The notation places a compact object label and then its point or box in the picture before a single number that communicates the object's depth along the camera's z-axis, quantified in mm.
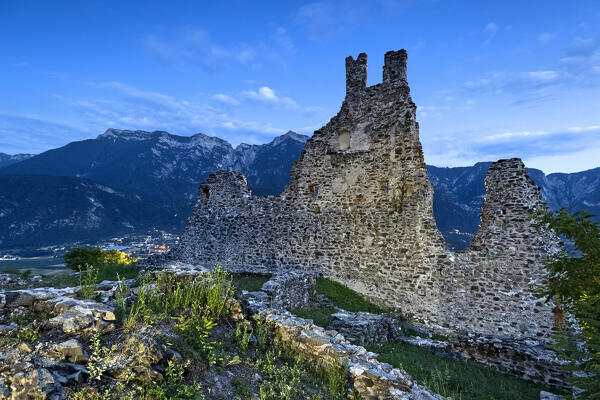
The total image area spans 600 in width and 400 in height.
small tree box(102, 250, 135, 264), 22353
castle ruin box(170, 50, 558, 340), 11711
